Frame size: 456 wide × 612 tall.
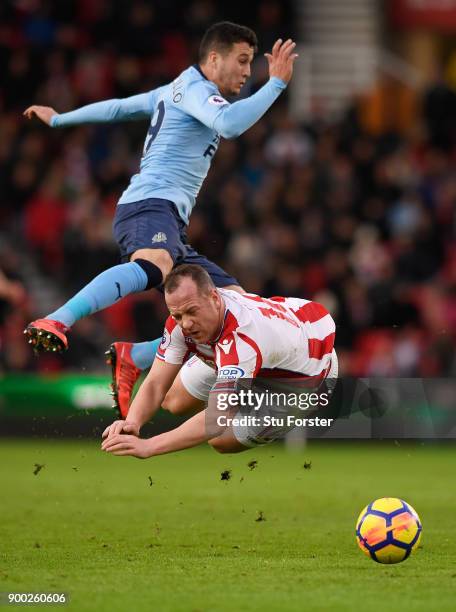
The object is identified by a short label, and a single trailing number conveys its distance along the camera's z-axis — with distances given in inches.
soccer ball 615.2
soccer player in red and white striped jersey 615.5
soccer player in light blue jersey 687.1
